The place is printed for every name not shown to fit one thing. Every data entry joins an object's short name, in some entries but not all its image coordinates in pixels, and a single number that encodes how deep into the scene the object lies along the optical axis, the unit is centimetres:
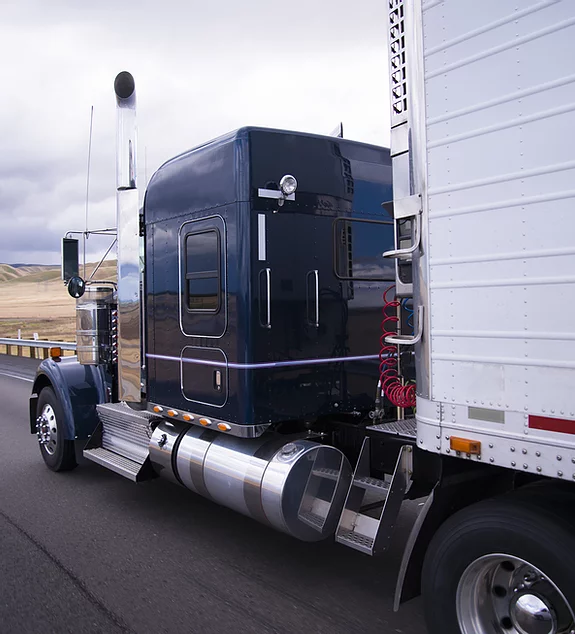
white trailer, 263
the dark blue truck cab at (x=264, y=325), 444
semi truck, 271
